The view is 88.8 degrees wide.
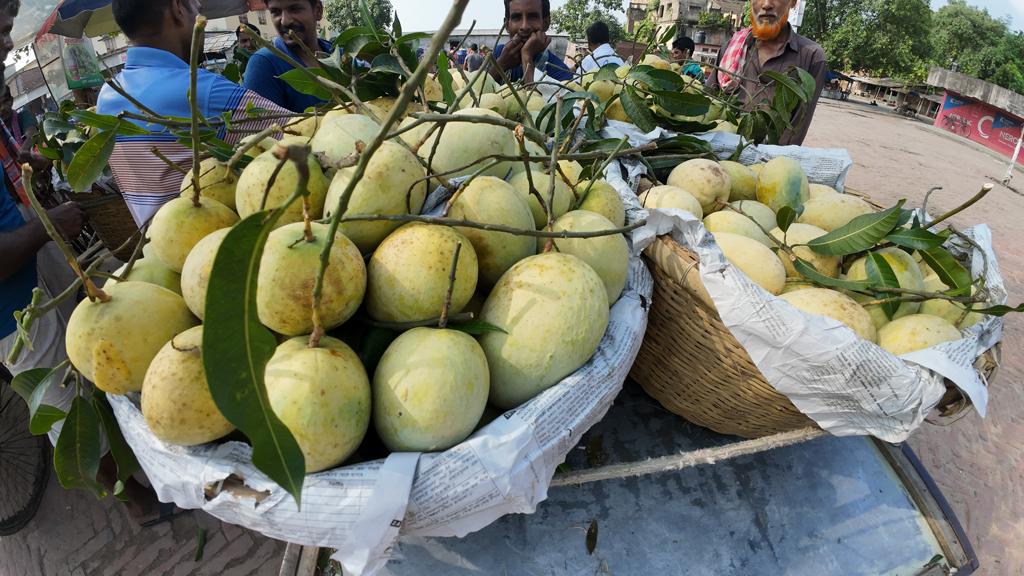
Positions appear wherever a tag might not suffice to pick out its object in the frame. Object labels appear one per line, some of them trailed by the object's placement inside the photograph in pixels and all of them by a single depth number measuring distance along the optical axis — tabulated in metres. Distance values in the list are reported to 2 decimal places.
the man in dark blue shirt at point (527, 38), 2.81
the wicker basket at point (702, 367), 1.12
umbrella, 4.95
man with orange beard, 2.94
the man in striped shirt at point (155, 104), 1.67
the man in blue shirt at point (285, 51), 2.27
